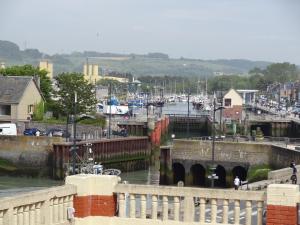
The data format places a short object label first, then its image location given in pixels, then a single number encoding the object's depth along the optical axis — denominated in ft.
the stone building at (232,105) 483.80
